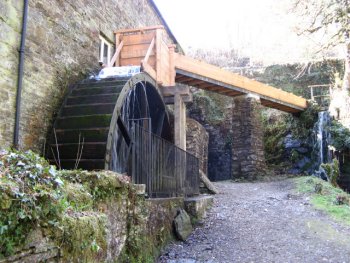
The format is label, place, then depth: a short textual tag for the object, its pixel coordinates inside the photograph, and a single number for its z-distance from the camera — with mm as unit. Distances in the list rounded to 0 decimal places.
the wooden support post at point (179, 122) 8227
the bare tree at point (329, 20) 13234
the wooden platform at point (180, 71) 7914
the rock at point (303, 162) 15000
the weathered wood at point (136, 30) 7909
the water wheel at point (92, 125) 5344
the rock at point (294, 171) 14860
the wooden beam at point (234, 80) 10453
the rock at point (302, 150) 15445
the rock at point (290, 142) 15931
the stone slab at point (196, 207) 6773
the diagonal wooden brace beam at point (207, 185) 10008
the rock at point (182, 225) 5836
